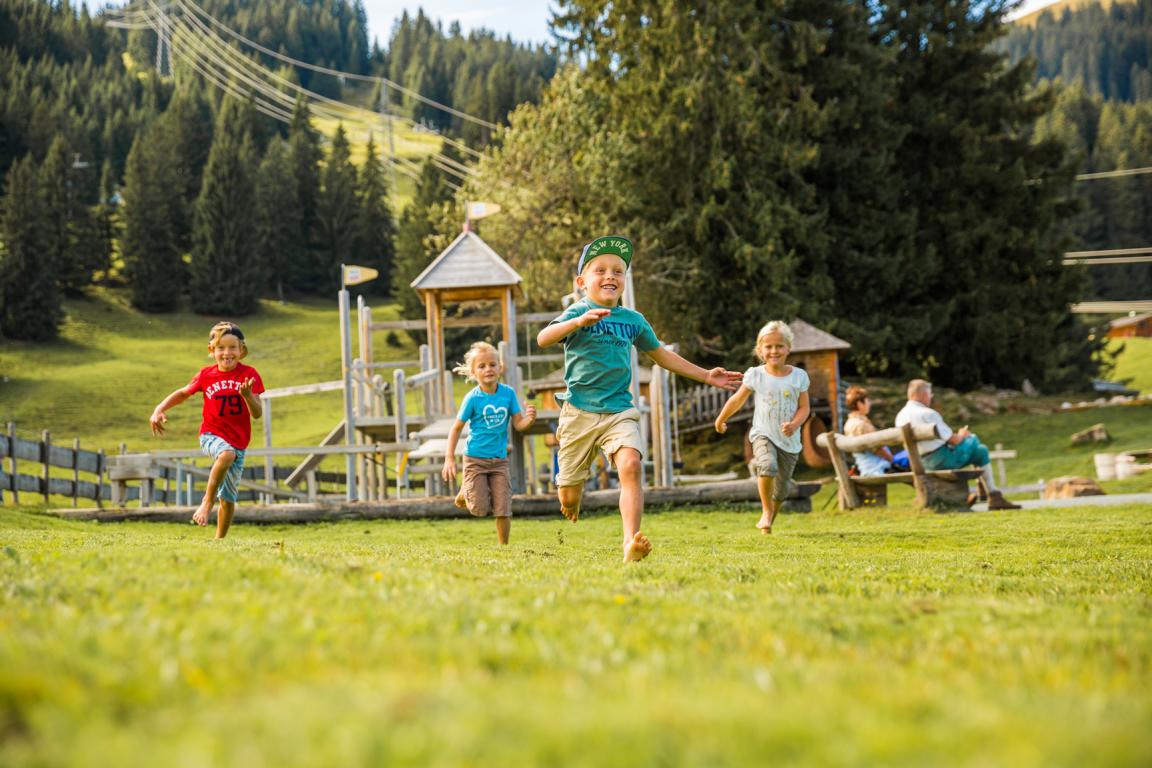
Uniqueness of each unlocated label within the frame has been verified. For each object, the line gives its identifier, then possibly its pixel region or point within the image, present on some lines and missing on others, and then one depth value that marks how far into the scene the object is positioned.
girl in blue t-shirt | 10.88
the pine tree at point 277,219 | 81.56
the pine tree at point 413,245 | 70.06
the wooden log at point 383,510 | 16.75
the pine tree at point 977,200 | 37.97
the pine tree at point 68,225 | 71.38
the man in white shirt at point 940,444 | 15.18
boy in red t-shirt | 10.62
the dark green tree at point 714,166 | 33.22
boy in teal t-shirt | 8.16
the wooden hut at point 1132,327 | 85.12
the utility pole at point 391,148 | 115.19
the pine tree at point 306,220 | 85.69
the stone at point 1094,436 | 27.58
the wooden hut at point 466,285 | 20.89
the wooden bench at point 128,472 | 18.08
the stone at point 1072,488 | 18.25
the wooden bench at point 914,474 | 15.07
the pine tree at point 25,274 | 62.84
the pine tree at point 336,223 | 86.56
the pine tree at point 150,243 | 74.50
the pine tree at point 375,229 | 88.69
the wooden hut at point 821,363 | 29.58
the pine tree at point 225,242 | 75.62
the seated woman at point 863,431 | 16.59
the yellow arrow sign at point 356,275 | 21.88
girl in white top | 11.59
